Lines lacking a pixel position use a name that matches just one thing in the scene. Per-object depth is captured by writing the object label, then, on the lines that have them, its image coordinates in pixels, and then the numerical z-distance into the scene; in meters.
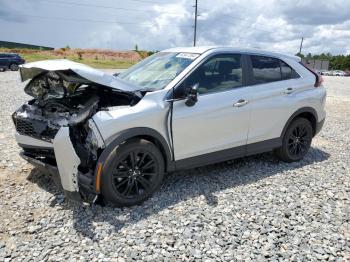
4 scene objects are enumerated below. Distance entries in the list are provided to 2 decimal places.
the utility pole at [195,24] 49.08
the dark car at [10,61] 27.50
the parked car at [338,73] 65.56
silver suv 3.79
